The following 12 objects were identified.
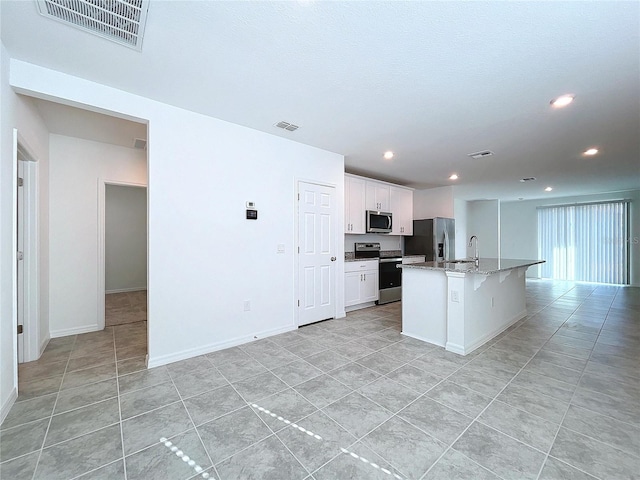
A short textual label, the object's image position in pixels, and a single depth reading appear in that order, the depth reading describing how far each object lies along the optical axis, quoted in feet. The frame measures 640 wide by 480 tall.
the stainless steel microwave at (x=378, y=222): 16.99
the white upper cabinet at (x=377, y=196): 17.19
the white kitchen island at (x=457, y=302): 9.67
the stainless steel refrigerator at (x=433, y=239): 20.10
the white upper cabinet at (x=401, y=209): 18.96
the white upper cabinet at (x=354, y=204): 15.85
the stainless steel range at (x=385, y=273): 16.97
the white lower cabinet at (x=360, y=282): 15.14
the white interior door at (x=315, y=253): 12.51
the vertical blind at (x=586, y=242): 23.82
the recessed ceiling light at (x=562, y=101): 8.09
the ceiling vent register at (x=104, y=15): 5.14
